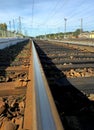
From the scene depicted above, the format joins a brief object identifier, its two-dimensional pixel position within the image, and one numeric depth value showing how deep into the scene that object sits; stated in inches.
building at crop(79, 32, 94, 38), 4153.5
